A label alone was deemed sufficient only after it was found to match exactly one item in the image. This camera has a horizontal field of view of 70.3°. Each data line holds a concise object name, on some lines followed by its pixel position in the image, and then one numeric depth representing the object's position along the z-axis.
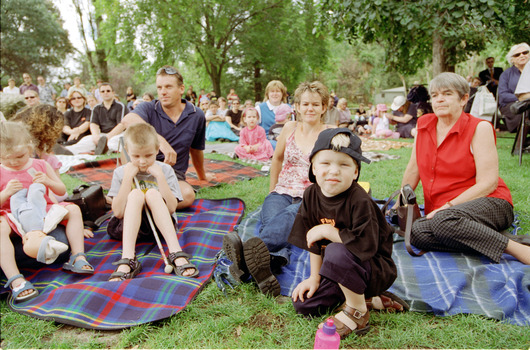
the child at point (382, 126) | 11.56
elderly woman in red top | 2.70
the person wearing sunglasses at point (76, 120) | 8.70
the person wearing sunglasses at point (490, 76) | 9.66
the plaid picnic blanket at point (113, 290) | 2.27
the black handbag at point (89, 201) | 3.63
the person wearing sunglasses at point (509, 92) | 6.50
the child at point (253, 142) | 7.67
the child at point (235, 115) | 11.77
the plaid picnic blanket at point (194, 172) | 5.76
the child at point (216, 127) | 10.93
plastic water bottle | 1.69
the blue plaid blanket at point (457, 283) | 2.25
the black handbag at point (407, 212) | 2.90
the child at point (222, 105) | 13.07
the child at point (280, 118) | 8.36
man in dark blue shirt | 4.14
